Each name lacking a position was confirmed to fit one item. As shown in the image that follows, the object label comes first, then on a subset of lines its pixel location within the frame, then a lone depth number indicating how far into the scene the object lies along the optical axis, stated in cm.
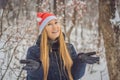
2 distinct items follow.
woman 152
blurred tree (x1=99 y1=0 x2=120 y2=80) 346
